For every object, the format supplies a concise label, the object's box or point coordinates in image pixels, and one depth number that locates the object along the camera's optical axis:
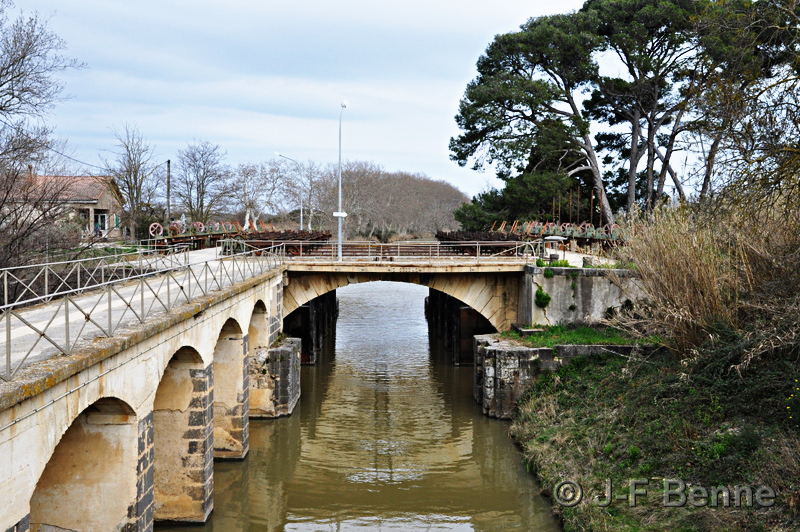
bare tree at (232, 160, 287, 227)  70.24
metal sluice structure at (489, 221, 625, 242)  36.94
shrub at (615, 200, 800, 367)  15.38
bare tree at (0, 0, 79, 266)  19.58
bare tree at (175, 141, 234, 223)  58.31
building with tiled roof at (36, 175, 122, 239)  45.78
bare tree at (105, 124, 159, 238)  46.72
